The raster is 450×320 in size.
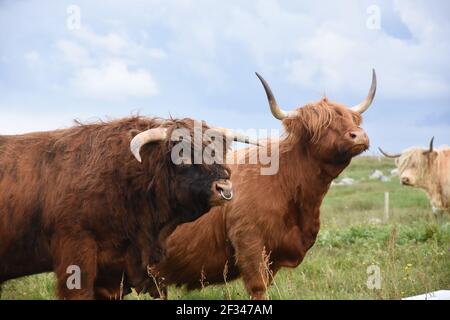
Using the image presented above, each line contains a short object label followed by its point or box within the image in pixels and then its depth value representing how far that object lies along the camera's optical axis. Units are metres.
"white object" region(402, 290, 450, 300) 5.20
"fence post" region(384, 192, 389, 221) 16.57
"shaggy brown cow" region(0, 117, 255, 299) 5.13
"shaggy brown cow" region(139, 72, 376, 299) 6.21
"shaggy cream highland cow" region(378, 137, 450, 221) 15.30
